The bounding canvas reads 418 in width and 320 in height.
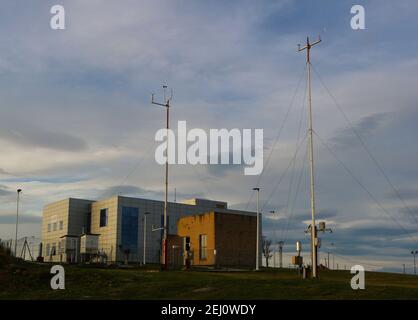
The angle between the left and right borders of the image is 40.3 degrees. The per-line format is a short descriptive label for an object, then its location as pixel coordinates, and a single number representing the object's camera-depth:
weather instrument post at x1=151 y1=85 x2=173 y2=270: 46.12
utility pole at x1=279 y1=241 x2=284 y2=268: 101.72
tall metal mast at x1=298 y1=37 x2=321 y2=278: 34.66
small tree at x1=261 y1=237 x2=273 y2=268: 114.18
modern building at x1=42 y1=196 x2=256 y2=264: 110.31
